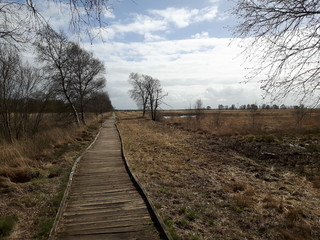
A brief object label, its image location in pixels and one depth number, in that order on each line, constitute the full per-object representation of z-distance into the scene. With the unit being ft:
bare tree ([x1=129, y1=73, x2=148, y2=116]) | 213.19
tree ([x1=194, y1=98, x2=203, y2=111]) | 151.40
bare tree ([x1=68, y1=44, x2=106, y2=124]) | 92.43
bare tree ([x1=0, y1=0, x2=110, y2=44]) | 15.31
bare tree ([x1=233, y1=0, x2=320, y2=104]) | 14.98
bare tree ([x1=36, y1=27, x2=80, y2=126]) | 82.74
